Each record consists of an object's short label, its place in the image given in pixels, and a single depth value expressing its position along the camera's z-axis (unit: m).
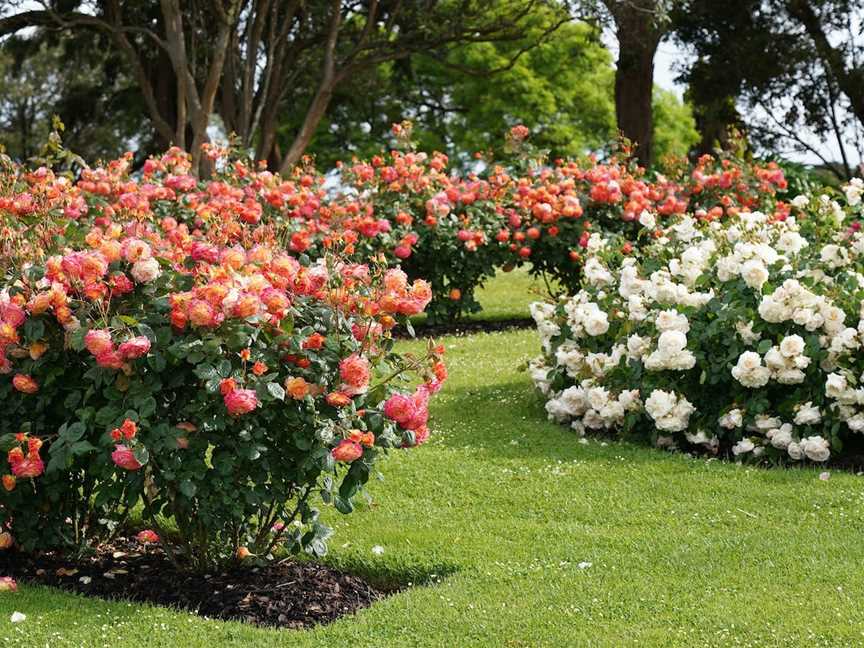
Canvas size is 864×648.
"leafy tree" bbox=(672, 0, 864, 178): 21.83
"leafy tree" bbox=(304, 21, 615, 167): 31.09
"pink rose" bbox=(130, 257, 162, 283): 4.13
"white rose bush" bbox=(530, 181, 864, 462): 5.92
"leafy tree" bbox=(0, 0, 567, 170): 14.67
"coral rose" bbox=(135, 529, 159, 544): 4.72
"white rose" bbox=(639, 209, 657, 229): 7.52
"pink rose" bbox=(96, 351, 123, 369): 3.96
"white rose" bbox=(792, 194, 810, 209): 7.46
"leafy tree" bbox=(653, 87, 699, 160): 34.28
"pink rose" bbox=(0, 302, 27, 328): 4.16
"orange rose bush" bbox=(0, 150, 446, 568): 4.00
